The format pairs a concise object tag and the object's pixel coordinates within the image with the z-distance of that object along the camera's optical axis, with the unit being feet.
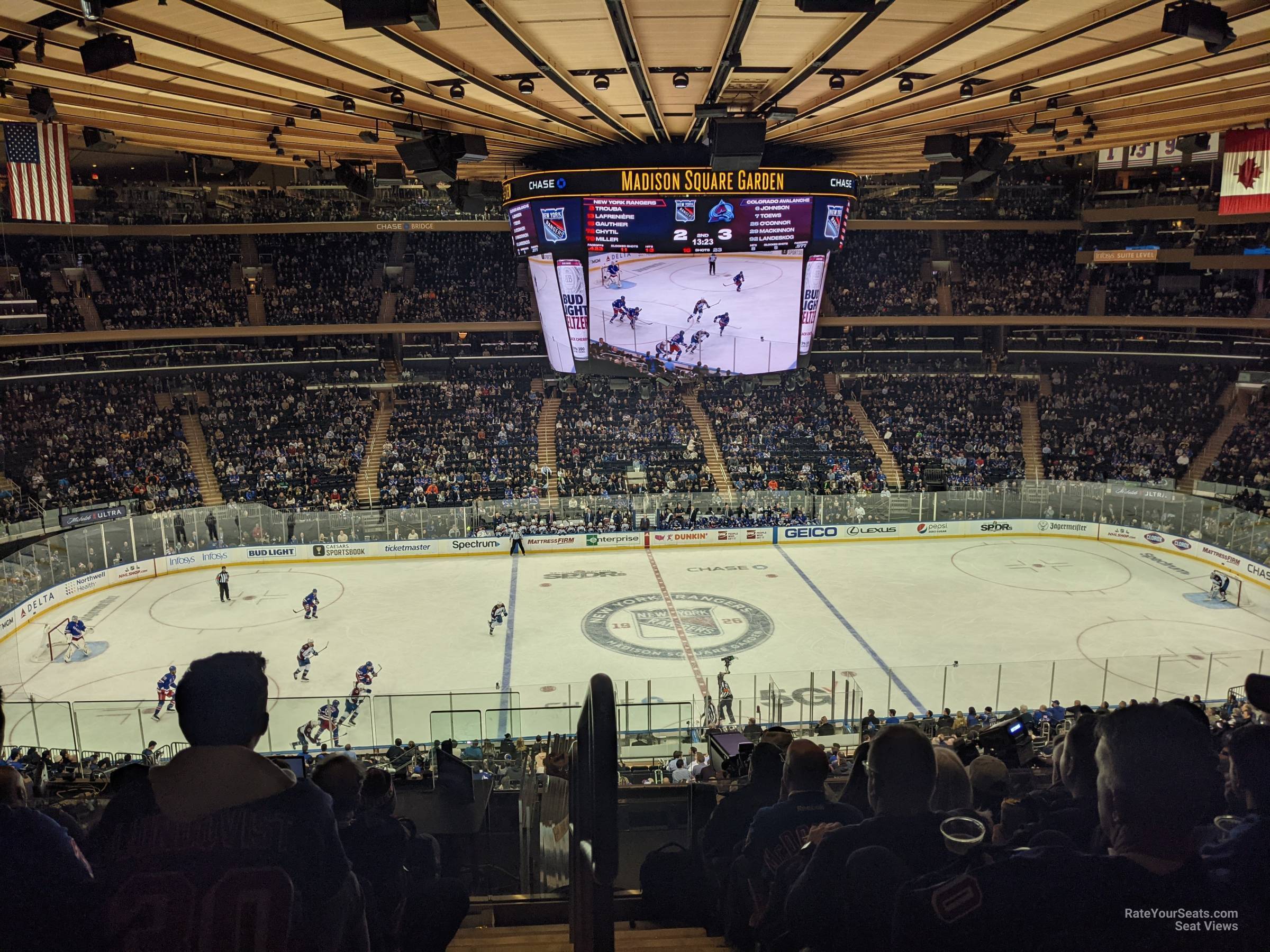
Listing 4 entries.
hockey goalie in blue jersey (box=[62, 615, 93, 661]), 64.85
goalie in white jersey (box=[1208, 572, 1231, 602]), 75.36
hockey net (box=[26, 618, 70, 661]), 64.90
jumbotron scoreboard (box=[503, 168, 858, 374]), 60.54
